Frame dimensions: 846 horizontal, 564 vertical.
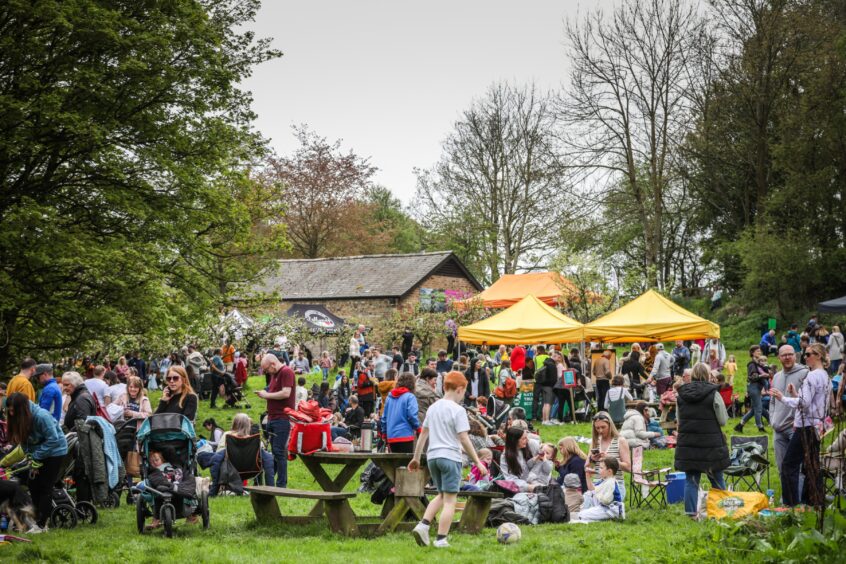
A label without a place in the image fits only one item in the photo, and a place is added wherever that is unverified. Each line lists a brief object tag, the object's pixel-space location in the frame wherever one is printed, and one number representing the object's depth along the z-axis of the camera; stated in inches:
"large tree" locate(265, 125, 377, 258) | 2171.5
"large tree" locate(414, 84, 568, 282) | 1830.7
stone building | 1615.4
